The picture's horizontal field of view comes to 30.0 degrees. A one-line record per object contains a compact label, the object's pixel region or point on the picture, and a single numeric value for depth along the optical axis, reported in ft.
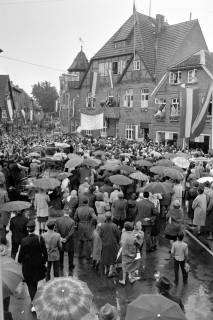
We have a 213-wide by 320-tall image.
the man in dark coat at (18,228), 26.96
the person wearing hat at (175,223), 30.03
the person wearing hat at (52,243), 24.25
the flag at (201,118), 57.98
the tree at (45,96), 311.27
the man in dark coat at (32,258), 22.04
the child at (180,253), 25.31
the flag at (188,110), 58.70
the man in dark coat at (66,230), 26.78
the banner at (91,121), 75.66
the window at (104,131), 130.93
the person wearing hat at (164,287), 16.87
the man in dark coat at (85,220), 29.19
